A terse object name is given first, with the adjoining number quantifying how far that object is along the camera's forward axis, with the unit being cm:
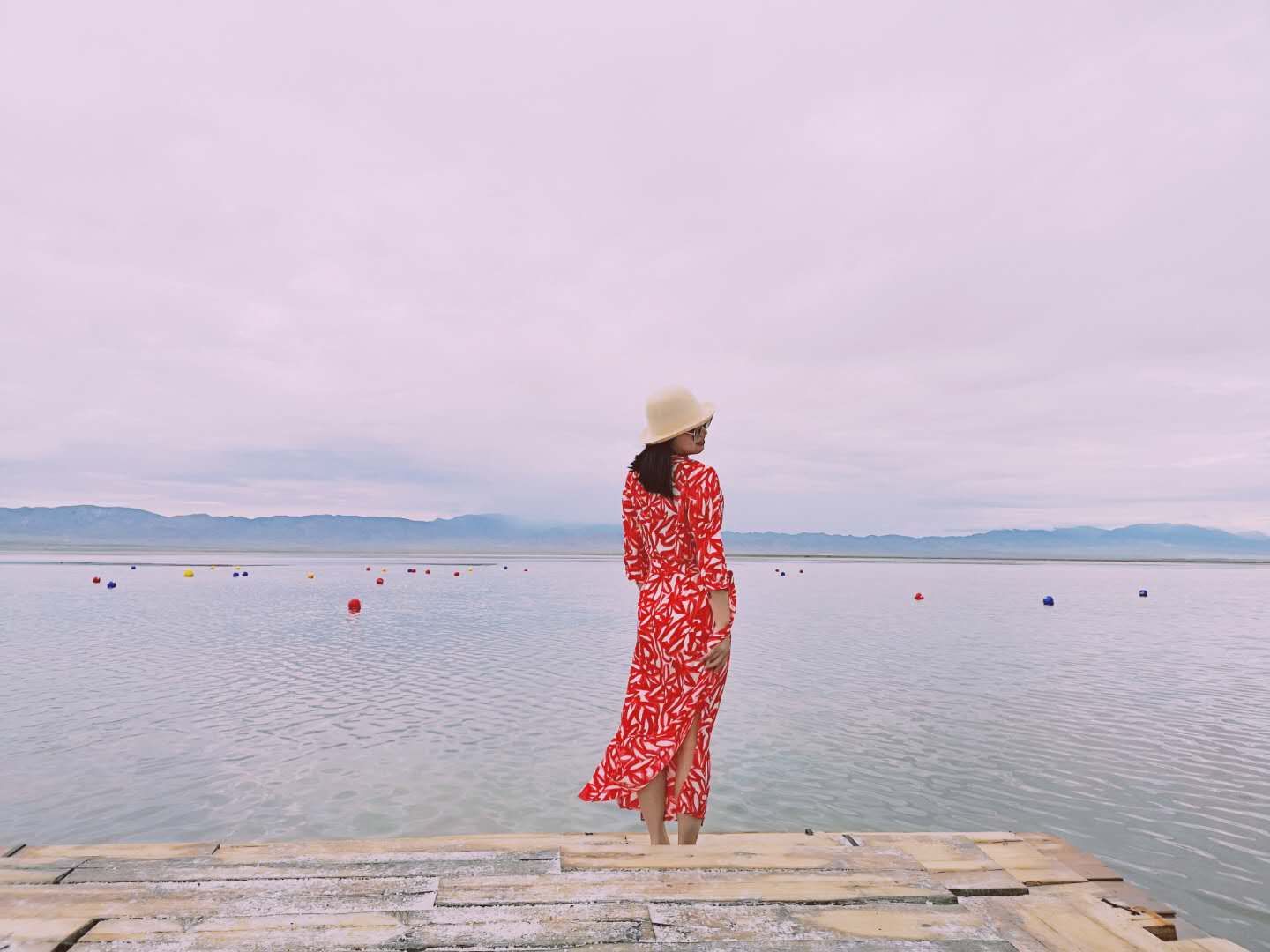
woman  491
